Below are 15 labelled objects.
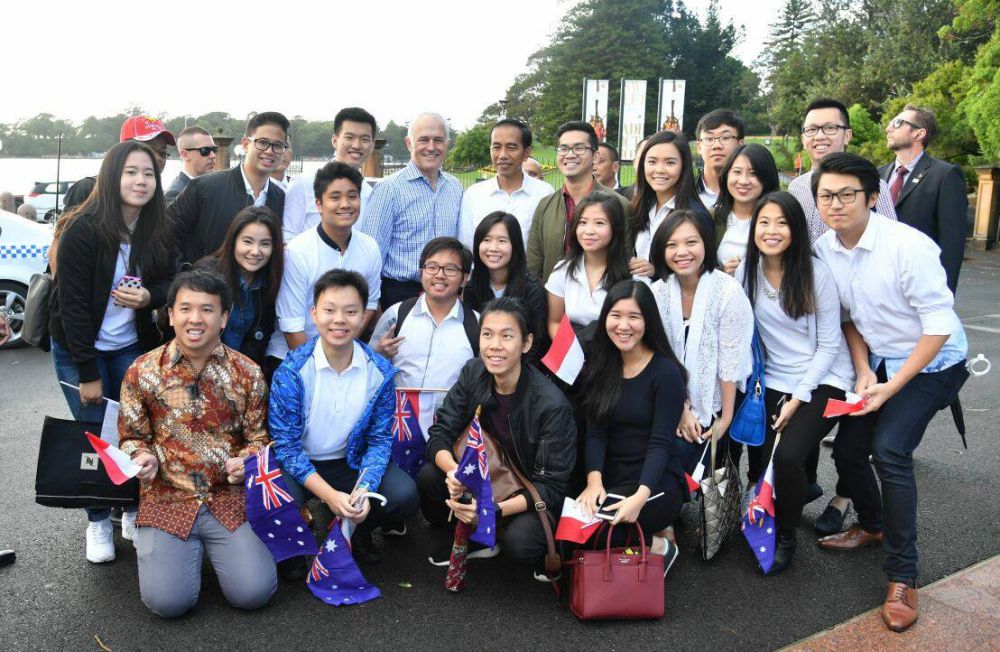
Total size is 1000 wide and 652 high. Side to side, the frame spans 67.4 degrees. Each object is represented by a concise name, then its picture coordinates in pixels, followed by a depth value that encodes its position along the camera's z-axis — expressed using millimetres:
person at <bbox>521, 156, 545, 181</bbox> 7263
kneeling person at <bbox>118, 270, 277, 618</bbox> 3209
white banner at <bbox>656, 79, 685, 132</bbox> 33625
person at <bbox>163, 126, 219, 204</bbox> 6449
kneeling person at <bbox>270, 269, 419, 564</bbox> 3473
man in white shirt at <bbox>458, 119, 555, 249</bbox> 4895
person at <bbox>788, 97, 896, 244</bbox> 4418
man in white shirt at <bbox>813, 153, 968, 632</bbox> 3285
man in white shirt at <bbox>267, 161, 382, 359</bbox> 3967
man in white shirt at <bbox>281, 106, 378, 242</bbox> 4746
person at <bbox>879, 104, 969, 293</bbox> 4562
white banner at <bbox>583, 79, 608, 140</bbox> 35203
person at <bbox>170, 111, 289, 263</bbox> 4336
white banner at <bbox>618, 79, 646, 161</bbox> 33438
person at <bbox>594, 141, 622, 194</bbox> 6777
